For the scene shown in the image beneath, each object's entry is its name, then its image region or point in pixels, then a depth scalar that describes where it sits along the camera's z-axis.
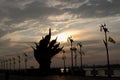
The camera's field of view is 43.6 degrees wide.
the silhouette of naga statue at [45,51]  53.41
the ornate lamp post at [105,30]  31.55
